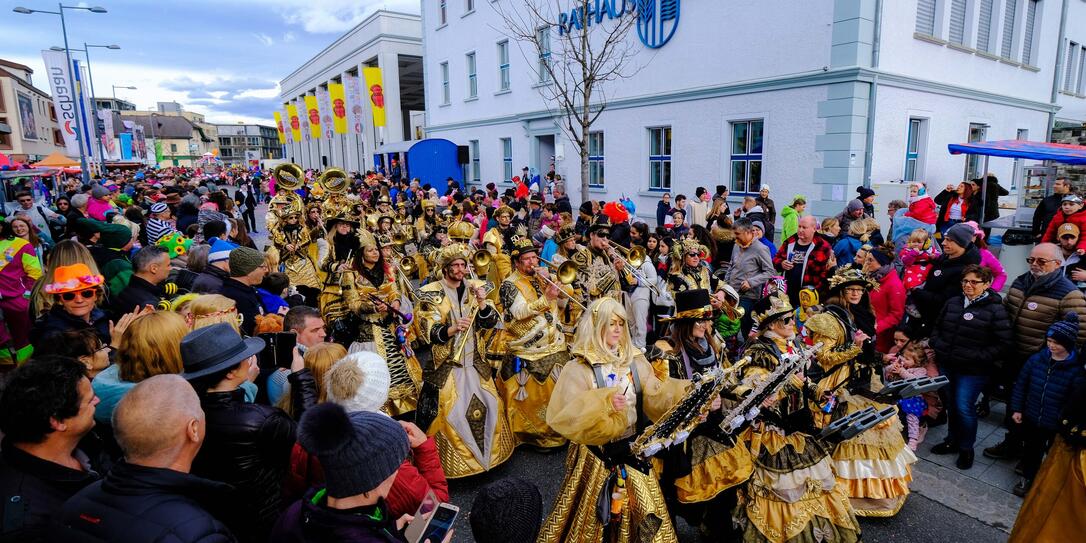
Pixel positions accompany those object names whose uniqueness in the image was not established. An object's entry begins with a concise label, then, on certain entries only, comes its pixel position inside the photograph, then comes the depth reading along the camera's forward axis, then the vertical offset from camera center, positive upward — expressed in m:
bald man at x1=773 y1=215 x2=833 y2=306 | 6.66 -0.99
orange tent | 23.24 +1.14
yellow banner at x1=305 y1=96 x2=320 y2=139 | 40.94 +5.05
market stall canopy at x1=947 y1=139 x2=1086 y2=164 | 9.59 +0.34
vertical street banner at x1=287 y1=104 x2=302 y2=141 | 51.30 +5.49
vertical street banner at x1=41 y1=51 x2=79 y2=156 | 18.66 +3.20
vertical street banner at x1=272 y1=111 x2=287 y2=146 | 60.29 +6.54
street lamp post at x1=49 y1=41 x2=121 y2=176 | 26.53 +3.59
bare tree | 15.54 +3.97
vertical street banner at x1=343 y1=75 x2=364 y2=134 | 34.00 +4.89
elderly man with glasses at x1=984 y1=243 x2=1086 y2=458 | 4.63 -1.09
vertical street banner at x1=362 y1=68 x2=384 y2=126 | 31.84 +5.03
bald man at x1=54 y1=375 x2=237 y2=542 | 1.85 -1.01
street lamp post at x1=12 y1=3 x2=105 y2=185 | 18.93 +5.94
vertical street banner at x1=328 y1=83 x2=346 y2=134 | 35.03 +4.62
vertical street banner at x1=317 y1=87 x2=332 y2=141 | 37.75 +4.82
